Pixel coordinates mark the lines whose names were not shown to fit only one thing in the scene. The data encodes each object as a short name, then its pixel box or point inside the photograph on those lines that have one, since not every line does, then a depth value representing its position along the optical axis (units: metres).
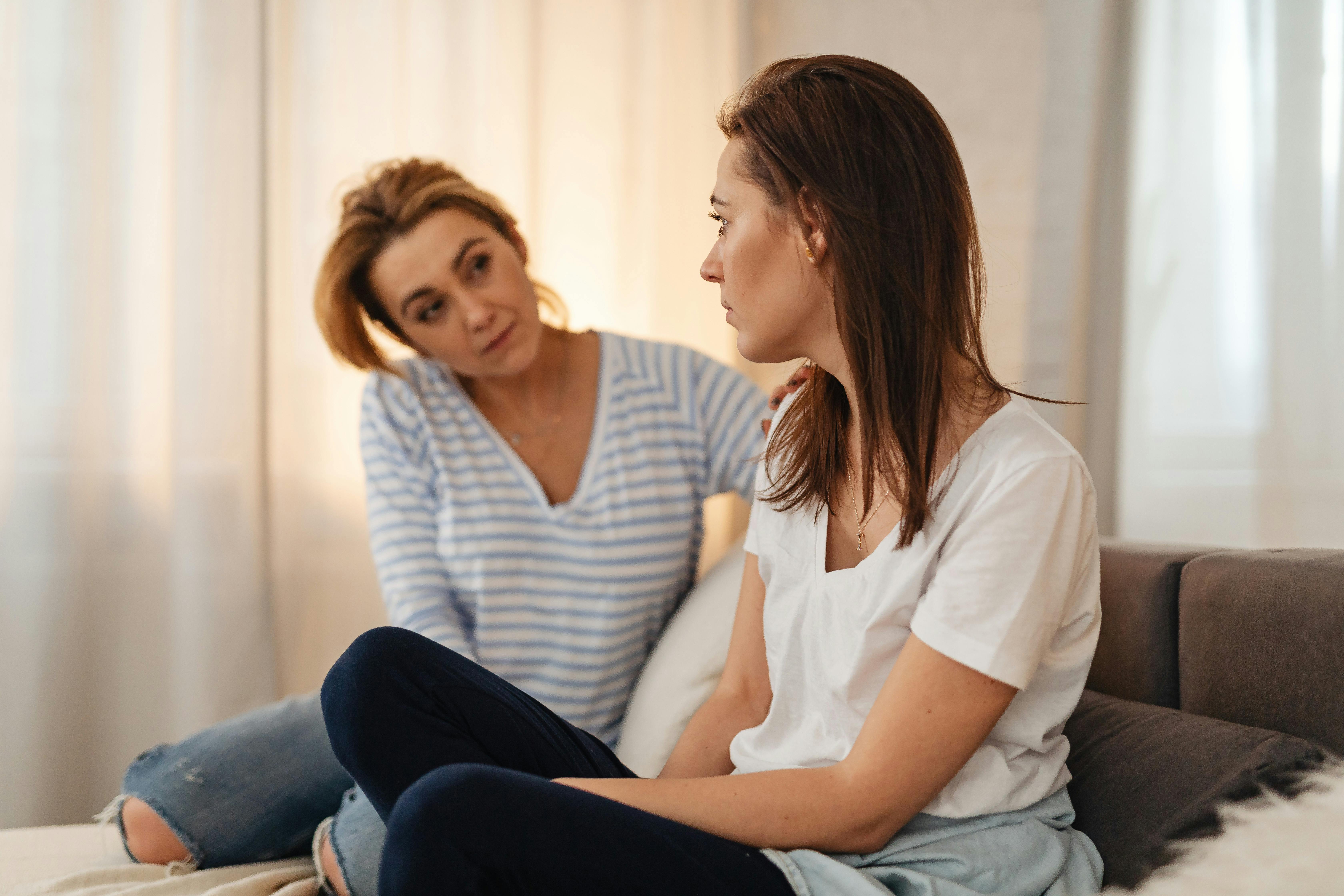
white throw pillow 1.22
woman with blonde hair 1.44
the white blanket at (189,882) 1.09
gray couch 0.78
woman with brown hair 0.70
